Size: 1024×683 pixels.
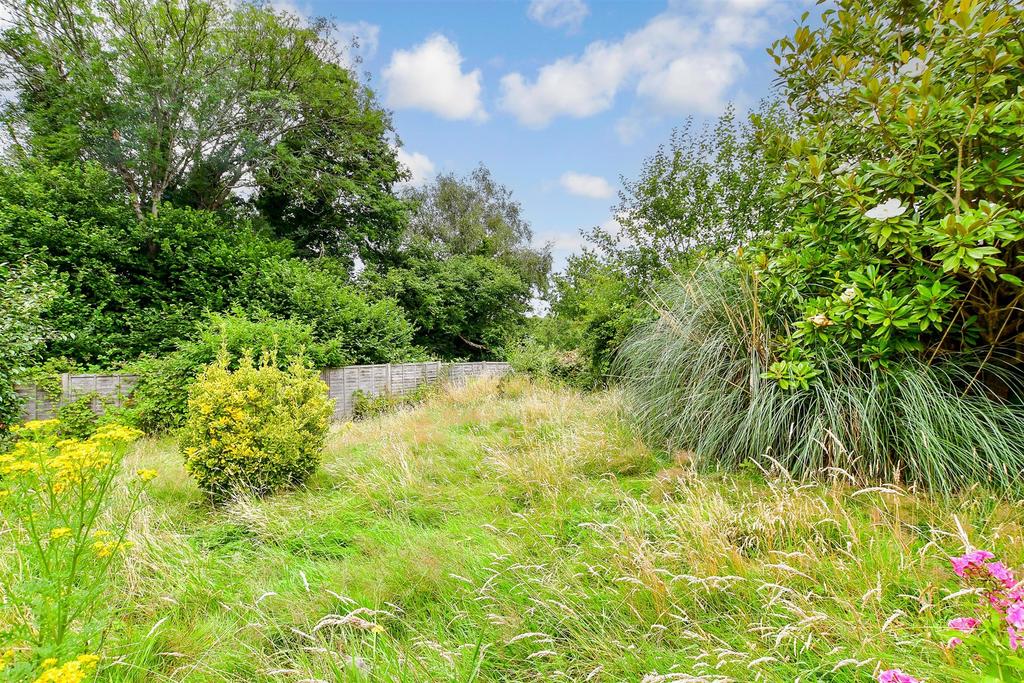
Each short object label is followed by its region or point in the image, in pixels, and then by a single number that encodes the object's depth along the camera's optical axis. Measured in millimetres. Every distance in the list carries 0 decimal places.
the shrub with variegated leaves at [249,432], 3223
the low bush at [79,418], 5410
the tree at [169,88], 8492
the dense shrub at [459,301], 13398
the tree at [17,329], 4668
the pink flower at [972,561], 1009
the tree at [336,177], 11516
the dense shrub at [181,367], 5852
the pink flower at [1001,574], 967
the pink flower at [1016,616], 793
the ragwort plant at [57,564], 1288
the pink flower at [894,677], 799
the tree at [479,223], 16953
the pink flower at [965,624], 902
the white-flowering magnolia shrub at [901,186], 2191
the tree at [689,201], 6793
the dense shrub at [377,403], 7977
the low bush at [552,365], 7571
